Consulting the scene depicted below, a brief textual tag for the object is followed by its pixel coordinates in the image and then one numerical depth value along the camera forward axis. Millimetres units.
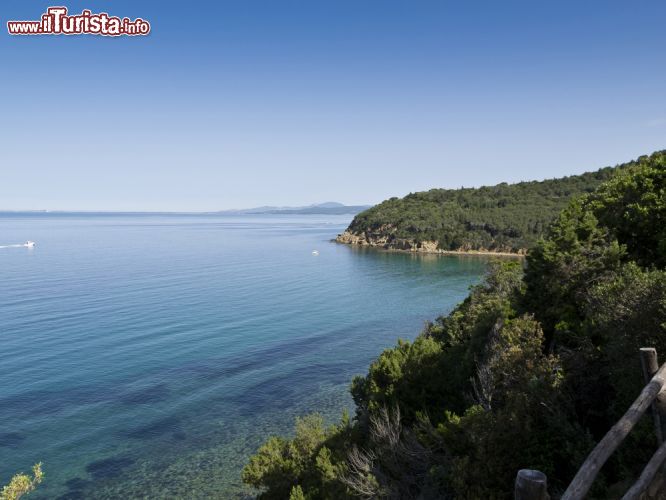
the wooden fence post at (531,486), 3531
